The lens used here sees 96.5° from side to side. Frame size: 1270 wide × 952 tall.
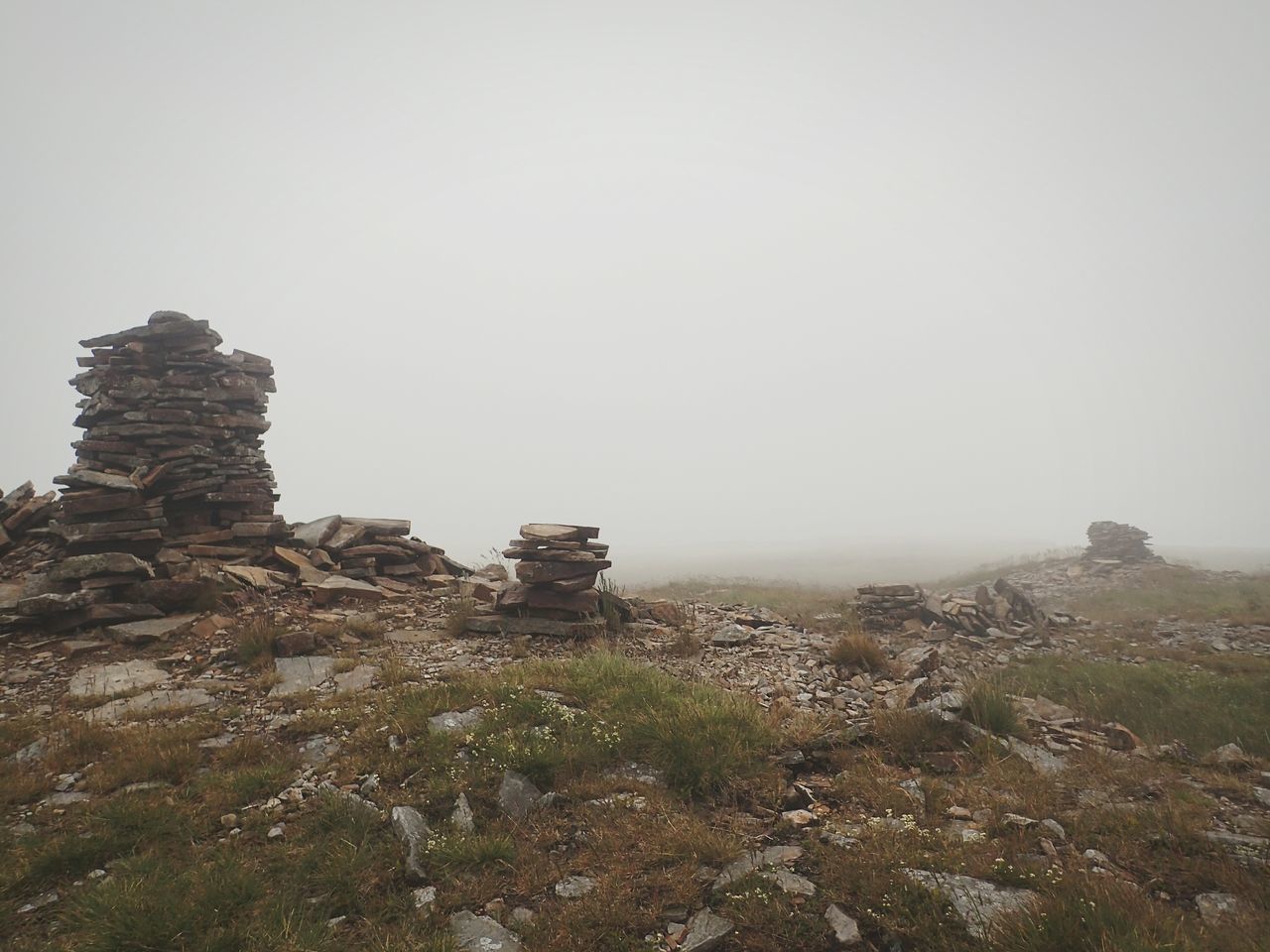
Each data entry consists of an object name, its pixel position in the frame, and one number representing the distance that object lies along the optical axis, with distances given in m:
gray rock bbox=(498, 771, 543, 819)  5.26
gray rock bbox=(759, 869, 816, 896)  4.16
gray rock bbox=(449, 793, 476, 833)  4.96
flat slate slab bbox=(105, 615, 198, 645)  9.77
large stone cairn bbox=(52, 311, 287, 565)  12.56
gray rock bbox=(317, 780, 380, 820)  5.01
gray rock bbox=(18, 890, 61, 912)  4.15
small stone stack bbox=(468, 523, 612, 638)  11.19
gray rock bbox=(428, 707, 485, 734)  6.38
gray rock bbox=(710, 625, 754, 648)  11.47
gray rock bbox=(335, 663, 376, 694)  7.98
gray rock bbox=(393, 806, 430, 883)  4.48
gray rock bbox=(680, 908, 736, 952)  3.77
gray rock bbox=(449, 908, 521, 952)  3.85
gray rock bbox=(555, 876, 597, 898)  4.29
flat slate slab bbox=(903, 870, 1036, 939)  3.62
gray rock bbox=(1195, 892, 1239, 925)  3.77
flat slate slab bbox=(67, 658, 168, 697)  8.10
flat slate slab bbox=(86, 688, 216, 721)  7.28
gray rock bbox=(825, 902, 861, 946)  3.70
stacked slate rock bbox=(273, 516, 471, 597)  13.43
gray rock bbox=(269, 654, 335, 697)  8.09
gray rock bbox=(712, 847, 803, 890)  4.36
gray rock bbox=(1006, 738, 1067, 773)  6.09
